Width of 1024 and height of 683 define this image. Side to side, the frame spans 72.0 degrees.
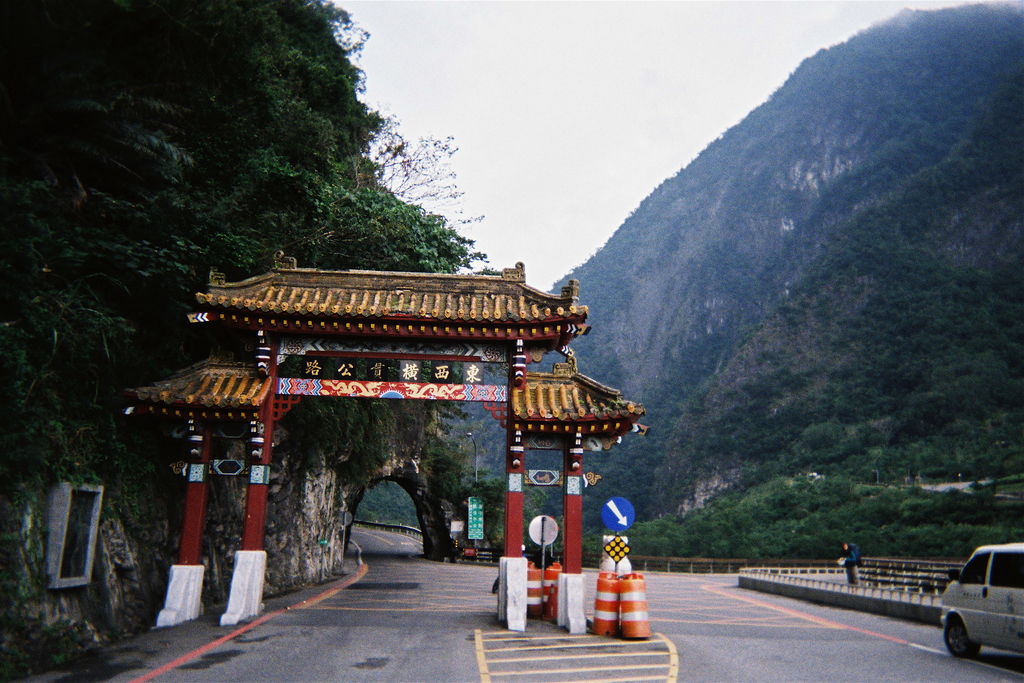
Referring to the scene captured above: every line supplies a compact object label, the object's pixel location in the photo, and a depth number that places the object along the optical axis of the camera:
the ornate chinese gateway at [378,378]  13.21
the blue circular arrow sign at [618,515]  11.85
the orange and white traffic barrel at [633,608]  12.14
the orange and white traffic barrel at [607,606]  12.68
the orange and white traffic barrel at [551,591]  14.37
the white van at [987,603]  10.62
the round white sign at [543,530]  13.15
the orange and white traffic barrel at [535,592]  14.42
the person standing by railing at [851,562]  23.70
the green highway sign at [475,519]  37.69
